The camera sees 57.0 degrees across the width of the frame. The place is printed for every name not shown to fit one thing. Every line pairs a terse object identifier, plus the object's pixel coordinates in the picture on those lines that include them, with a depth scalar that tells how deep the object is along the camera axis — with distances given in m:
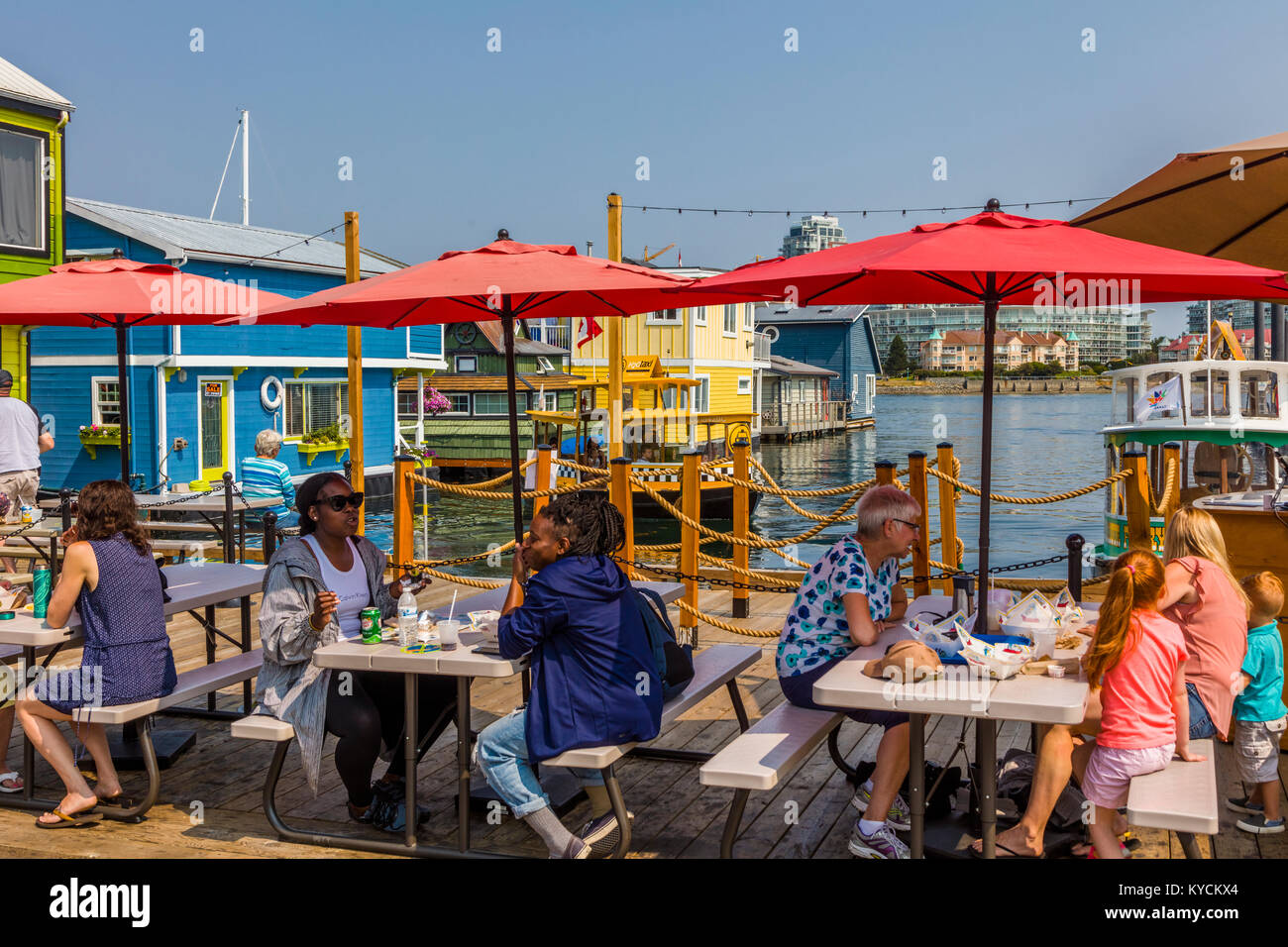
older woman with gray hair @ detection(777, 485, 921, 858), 4.21
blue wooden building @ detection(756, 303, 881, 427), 65.74
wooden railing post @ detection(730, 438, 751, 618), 9.09
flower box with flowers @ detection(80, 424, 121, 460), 22.44
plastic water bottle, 4.54
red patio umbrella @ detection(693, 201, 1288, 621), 3.85
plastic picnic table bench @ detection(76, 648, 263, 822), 4.63
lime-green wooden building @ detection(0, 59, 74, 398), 14.91
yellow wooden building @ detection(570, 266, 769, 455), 38.03
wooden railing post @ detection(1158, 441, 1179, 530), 8.46
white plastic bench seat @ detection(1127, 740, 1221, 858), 3.47
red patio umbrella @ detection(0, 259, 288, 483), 5.89
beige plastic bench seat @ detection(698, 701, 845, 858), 3.80
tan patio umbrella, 5.32
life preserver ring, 25.36
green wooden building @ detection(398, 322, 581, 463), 37.25
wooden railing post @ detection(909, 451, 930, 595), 7.67
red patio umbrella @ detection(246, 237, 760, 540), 4.74
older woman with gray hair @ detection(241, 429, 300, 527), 10.91
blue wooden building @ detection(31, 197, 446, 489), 22.66
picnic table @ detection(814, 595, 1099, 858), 3.61
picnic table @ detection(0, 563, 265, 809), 4.74
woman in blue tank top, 4.69
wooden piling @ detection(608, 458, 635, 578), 8.53
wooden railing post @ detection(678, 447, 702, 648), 8.59
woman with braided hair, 4.09
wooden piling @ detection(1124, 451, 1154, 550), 7.57
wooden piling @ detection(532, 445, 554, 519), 9.93
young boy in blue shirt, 4.58
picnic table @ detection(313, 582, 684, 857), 4.29
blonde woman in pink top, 4.44
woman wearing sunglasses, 4.60
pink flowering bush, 37.53
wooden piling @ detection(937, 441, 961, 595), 8.25
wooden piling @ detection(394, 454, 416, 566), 9.52
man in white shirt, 9.81
